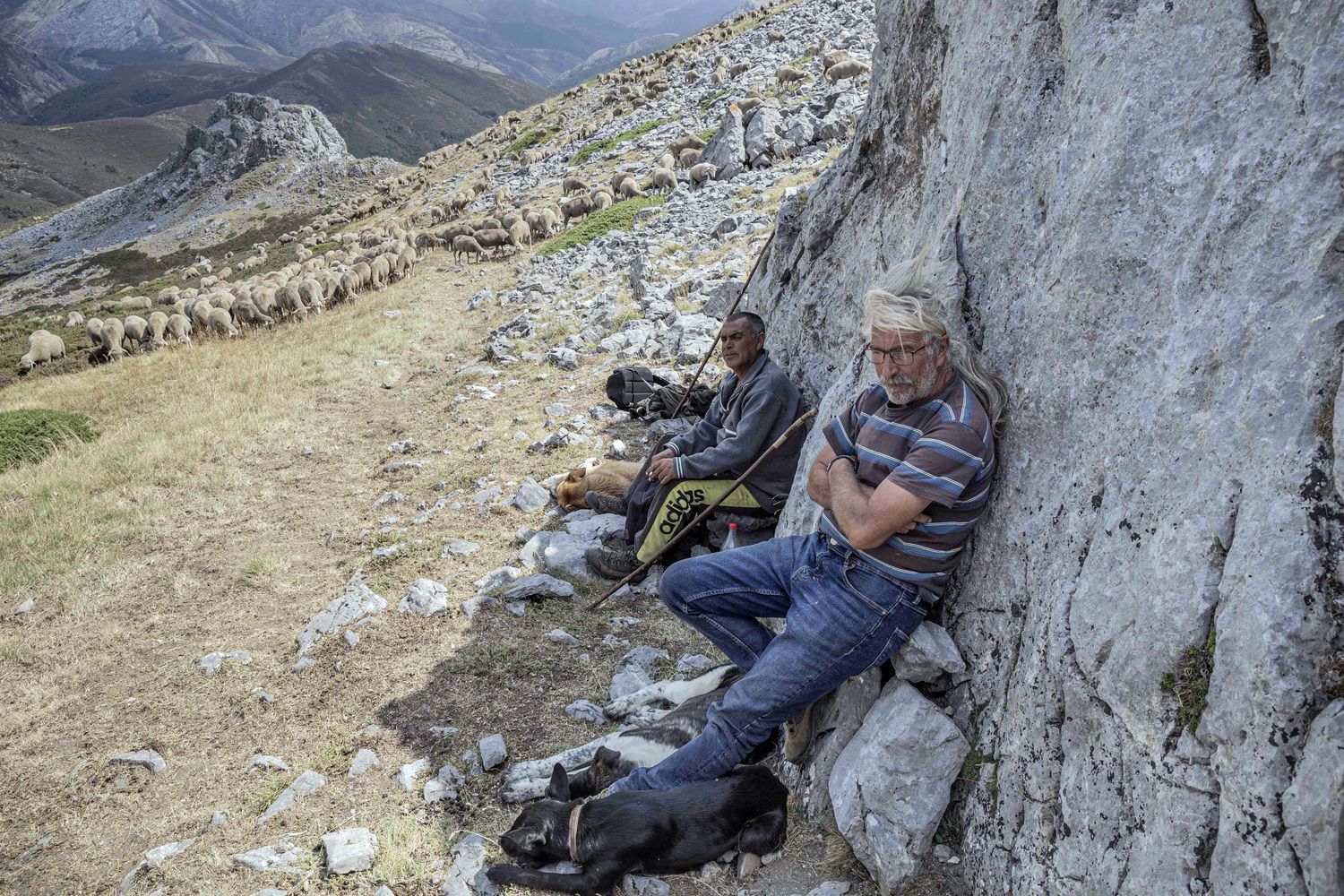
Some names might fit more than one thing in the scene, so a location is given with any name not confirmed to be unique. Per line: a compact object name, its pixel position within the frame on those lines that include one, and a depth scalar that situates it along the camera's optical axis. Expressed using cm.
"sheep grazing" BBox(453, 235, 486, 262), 2350
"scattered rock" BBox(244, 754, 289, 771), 467
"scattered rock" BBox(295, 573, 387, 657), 605
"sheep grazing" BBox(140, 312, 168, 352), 1913
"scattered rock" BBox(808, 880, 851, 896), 337
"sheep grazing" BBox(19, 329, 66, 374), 1972
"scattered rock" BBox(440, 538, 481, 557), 715
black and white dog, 425
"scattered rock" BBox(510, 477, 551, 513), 801
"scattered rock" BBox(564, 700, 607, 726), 490
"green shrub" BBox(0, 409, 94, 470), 1087
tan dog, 771
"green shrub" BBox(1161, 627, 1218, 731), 230
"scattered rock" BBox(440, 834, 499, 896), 371
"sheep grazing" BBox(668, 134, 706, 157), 2509
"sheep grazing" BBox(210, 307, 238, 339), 1891
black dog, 361
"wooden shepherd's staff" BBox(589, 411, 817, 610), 556
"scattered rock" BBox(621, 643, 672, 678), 539
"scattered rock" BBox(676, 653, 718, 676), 529
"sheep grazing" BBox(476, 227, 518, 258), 2341
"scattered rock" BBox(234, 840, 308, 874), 385
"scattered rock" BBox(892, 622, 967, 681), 344
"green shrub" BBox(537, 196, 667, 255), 2050
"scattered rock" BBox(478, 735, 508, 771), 453
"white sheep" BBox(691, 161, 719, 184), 2130
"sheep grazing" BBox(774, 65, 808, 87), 2730
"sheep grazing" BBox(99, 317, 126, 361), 1900
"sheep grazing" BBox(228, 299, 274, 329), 1922
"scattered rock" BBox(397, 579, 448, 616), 625
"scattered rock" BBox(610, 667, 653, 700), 512
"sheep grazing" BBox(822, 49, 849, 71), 2464
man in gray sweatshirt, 582
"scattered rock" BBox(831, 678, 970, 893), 325
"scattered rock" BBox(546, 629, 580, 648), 576
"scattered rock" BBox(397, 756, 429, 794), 442
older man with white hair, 328
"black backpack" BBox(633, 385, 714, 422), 910
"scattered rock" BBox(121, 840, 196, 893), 388
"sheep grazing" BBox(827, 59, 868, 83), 2311
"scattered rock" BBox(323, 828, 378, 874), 379
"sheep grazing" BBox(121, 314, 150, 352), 1930
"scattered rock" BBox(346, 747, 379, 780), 454
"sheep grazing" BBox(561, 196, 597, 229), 2442
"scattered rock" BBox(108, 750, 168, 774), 480
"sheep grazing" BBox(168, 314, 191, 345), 1922
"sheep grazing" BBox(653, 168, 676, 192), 2292
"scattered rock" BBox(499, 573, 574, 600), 628
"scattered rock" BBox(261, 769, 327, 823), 429
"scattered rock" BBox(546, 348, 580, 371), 1207
